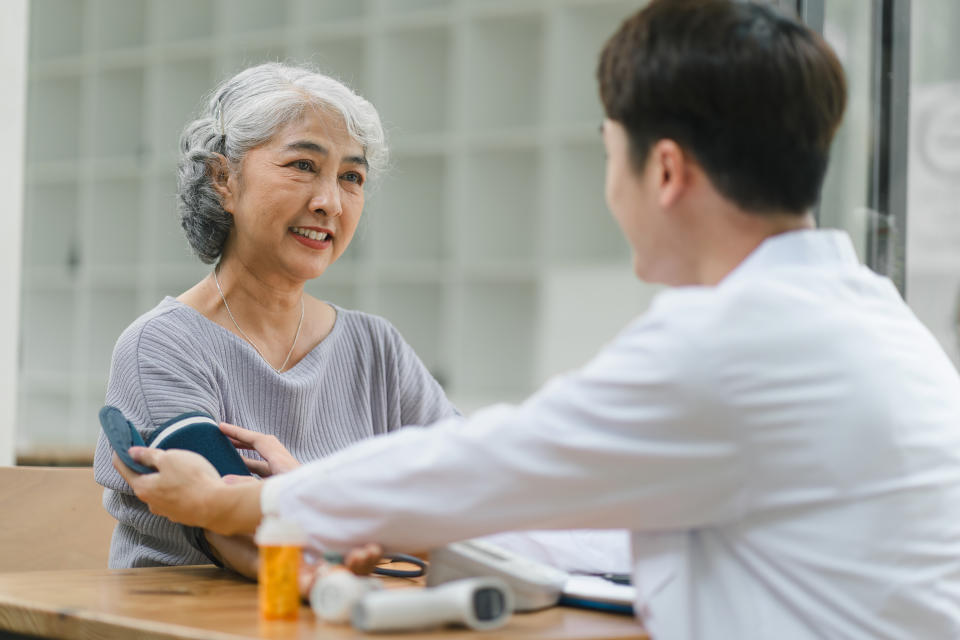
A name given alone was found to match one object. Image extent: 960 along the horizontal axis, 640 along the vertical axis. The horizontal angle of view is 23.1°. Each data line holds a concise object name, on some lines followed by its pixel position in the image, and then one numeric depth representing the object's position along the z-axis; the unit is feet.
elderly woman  7.61
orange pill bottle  6.00
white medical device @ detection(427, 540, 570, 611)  6.13
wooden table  5.86
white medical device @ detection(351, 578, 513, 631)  5.75
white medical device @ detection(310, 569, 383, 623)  5.88
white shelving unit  16.24
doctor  5.79
